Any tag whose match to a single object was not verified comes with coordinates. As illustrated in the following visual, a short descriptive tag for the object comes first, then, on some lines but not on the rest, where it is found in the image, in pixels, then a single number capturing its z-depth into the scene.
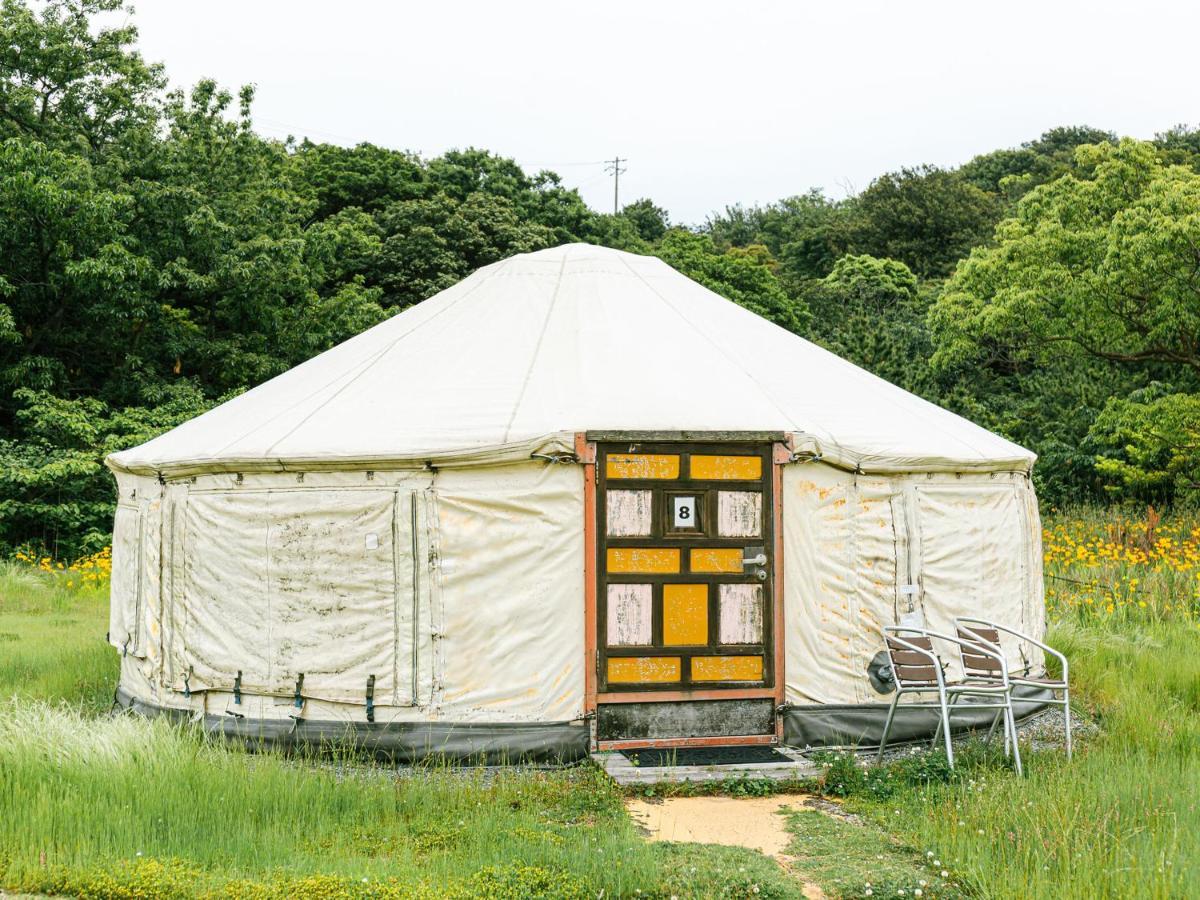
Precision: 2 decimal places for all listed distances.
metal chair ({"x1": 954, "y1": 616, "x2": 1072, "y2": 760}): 5.42
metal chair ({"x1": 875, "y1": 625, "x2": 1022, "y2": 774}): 5.27
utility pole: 42.69
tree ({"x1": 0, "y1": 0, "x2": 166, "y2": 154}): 15.60
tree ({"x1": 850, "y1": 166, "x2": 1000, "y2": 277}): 29.48
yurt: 5.86
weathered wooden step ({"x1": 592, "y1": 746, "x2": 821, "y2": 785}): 5.32
